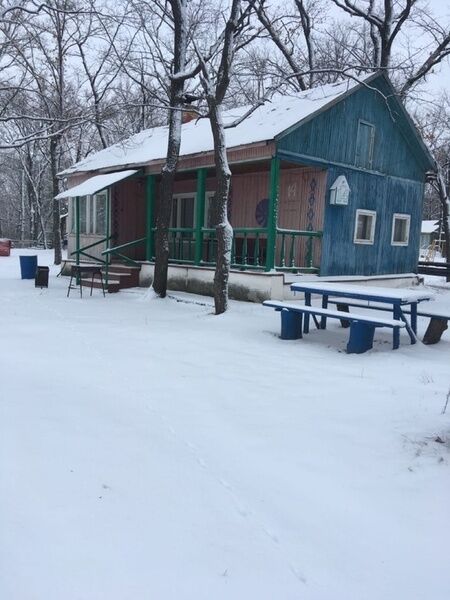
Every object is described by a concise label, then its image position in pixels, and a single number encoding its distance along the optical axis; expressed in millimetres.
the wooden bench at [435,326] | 6967
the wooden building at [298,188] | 11406
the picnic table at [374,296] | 6699
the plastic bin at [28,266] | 15953
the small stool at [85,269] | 11906
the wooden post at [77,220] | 14039
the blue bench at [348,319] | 6395
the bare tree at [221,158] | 9375
